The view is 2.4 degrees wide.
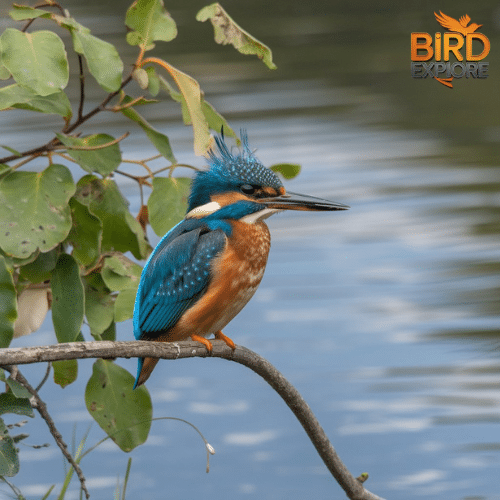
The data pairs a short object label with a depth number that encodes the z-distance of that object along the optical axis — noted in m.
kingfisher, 6.29
